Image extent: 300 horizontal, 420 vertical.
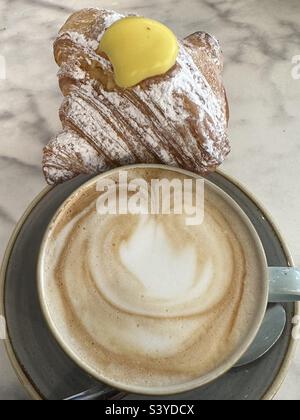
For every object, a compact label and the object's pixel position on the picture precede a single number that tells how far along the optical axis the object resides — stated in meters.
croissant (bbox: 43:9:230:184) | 0.18
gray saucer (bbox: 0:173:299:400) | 0.18
